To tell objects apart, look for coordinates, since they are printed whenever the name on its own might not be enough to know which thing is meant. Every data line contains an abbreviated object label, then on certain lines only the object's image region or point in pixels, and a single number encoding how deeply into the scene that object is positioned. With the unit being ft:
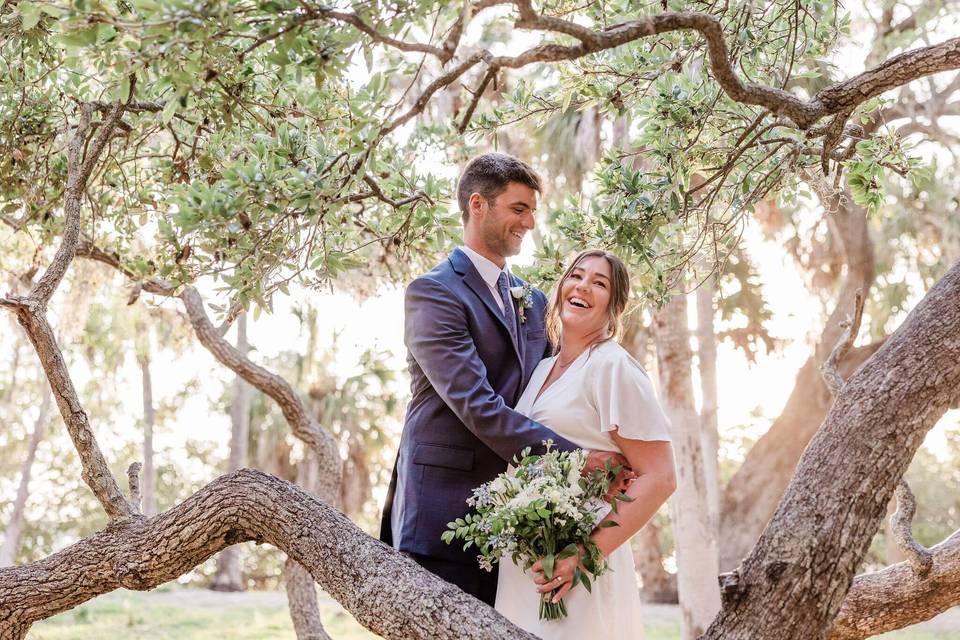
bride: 9.53
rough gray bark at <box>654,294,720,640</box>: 24.35
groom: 10.20
